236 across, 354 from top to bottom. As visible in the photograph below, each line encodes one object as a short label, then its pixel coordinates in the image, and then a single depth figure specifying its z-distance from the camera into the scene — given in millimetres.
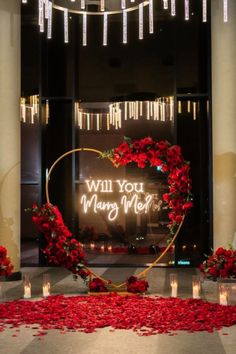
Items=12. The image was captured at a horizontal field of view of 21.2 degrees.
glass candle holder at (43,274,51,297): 7801
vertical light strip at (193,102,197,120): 11391
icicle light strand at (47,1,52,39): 8068
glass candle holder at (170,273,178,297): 7766
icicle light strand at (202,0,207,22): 7775
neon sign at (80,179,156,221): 8000
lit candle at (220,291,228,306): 7113
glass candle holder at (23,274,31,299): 7739
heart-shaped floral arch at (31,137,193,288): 7820
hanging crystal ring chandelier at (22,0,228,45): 9070
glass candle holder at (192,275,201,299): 7582
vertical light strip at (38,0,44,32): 8020
